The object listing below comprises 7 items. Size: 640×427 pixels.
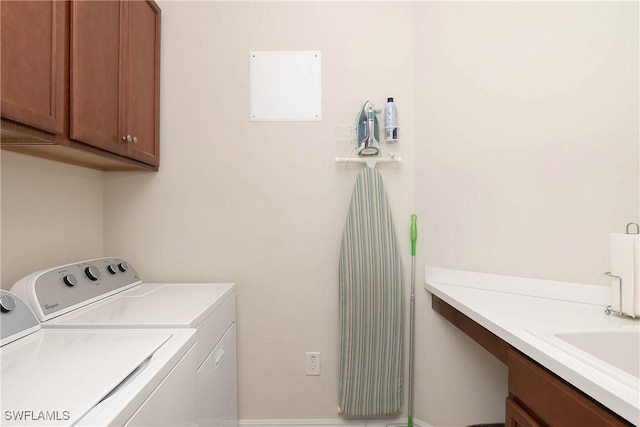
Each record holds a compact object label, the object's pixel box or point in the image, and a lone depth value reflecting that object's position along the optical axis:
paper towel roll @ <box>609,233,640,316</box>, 1.00
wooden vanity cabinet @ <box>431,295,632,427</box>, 0.67
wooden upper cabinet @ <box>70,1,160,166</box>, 1.07
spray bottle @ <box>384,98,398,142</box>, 1.65
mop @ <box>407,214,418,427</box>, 1.64
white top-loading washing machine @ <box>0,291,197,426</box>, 0.58
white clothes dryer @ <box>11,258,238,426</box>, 1.05
